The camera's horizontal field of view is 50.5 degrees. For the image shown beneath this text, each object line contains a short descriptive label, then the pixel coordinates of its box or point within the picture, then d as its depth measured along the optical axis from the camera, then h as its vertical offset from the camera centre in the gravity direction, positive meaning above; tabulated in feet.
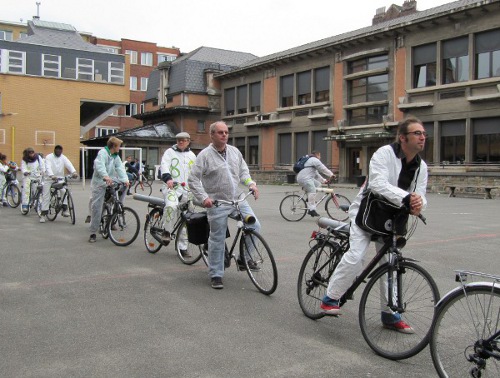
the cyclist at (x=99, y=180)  31.76 -0.49
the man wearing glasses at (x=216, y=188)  20.54 -0.57
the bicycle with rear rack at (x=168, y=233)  25.35 -2.91
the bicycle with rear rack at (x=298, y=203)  45.27 -2.51
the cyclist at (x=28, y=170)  47.29 +0.09
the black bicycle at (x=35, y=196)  43.04 -2.12
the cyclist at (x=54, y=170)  41.78 +0.10
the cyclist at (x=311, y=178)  44.86 -0.28
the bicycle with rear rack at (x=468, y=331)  10.55 -3.25
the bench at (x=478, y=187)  74.69 -1.61
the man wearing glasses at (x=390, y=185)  13.61 -0.24
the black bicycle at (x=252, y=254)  19.60 -3.12
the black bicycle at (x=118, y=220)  30.60 -2.83
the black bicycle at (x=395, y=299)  13.33 -3.29
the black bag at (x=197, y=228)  21.90 -2.28
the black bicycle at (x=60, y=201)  41.27 -2.35
